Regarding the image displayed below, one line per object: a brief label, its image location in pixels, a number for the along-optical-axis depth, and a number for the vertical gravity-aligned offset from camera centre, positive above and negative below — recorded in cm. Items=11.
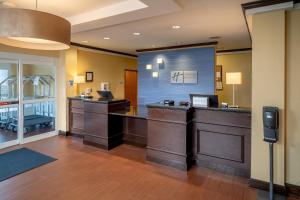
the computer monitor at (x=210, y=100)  348 -8
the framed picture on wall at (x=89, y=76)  659 +64
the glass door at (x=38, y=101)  503 -13
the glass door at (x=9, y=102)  455 -14
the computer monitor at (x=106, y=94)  498 +4
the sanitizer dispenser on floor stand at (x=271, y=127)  254 -39
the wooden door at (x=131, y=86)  874 +44
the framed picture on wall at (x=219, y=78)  730 +63
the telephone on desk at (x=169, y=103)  372 -13
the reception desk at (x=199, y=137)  321 -70
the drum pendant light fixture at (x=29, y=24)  167 +60
